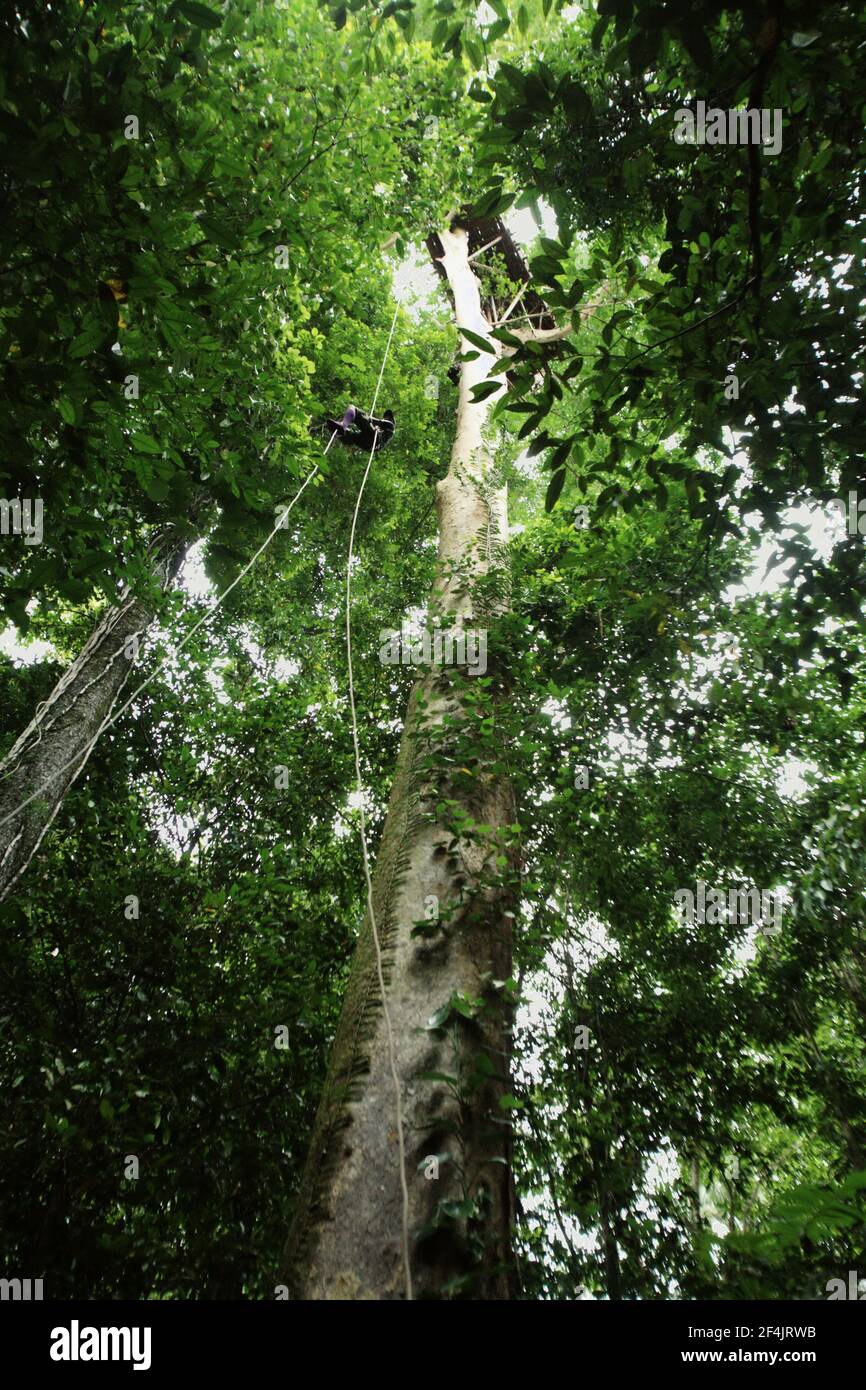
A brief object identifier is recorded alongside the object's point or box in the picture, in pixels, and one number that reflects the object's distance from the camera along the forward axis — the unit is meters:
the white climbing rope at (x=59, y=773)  4.02
